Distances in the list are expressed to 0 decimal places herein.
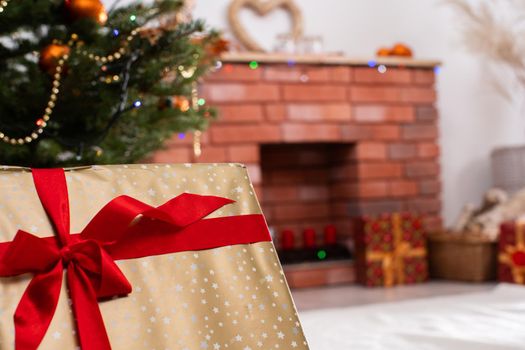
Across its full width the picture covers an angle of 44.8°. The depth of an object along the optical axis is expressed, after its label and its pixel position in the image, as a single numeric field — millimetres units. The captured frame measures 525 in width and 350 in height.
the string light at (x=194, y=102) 1545
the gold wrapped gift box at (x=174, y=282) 627
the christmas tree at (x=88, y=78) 1144
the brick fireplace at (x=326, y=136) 2578
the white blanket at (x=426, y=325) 1078
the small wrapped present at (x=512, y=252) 2410
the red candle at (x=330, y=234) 2850
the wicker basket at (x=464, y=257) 2631
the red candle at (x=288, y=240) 2773
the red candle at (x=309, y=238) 2818
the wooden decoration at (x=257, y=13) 2713
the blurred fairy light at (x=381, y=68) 2750
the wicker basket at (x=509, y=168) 2922
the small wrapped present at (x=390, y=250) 2627
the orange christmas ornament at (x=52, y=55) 1114
